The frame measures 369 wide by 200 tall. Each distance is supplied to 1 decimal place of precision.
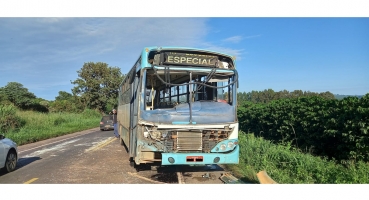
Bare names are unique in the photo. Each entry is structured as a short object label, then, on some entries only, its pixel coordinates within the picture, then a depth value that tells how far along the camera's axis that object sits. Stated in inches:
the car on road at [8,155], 342.8
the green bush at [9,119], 853.8
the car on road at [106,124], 1101.7
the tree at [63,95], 3329.5
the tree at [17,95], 1625.0
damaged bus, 282.8
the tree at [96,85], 2096.5
